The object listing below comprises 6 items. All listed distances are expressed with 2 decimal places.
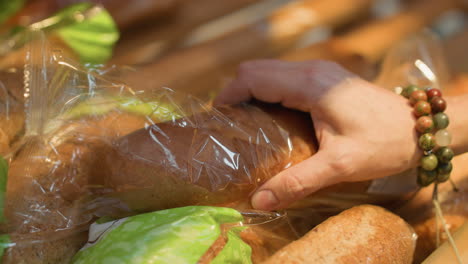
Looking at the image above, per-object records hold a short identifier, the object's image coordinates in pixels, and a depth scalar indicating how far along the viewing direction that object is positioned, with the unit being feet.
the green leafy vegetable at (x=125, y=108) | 2.37
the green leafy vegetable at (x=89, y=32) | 3.66
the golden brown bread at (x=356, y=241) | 2.00
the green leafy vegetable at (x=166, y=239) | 1.81
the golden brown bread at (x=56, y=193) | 2.09
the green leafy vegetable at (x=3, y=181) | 2.06
